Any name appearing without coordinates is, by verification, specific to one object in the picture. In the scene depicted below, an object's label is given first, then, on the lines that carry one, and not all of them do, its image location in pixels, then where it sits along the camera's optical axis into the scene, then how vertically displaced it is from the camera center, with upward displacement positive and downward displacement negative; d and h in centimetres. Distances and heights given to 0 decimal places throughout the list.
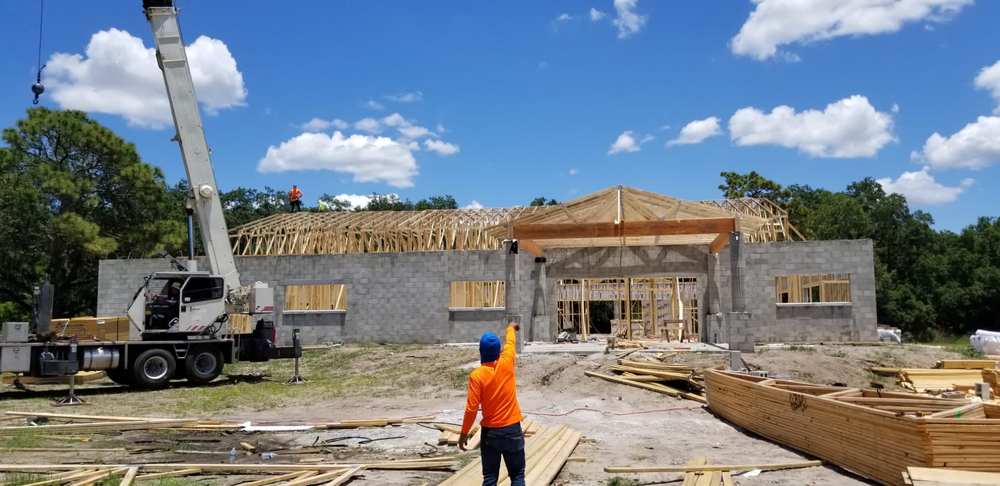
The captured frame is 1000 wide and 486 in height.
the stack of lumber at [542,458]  678 -170
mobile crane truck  1552 -16
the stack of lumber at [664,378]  1316 -150
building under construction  1684 +92
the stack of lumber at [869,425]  619 -131
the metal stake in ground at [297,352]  1652 -115
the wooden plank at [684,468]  720 -172
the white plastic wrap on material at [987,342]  1955 -124
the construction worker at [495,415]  528 -85
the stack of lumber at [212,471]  678 -171
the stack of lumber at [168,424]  1022 -177
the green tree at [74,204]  2673 +402
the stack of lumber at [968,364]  1544 -146
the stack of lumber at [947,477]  580 -150
